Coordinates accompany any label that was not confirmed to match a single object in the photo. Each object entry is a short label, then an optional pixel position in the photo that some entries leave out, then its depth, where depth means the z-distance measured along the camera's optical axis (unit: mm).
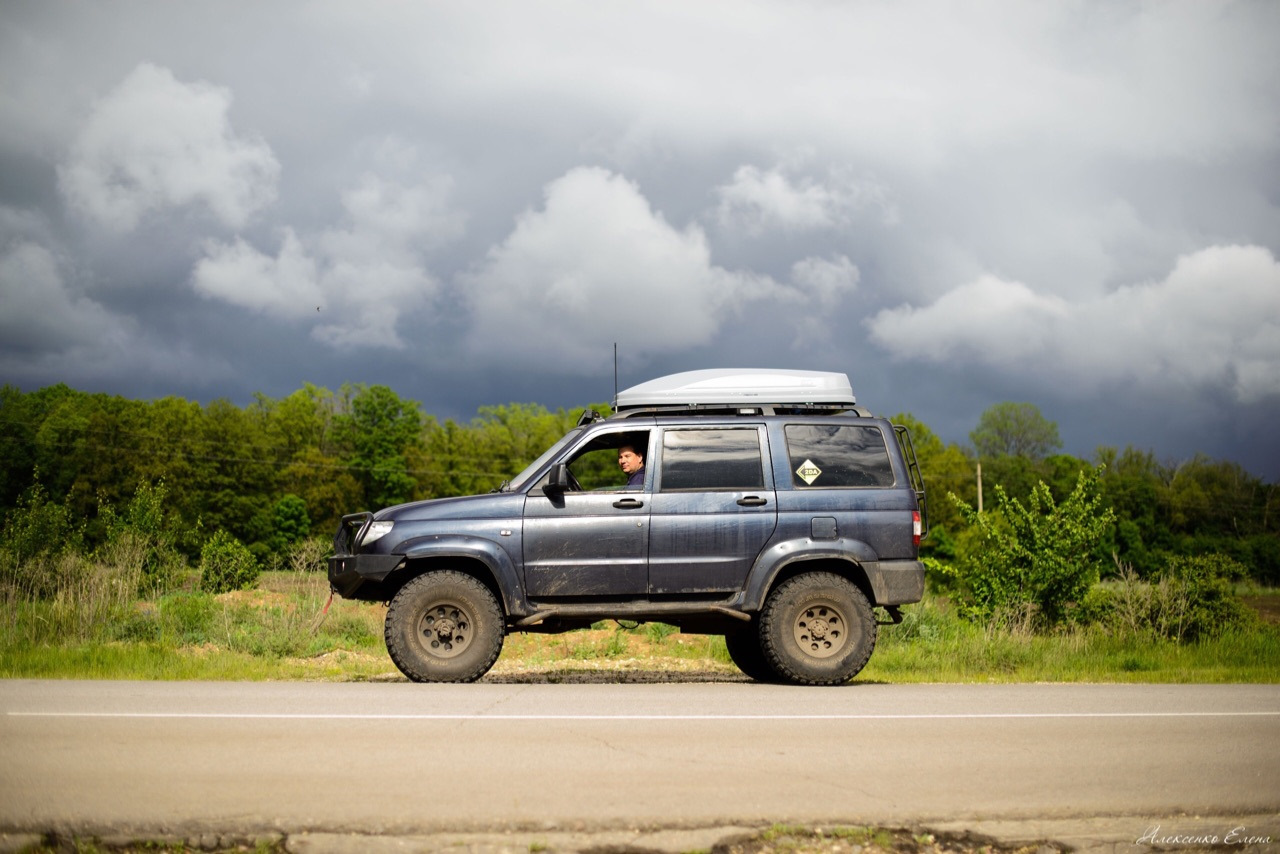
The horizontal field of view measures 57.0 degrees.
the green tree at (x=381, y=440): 96688
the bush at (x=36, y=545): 16031
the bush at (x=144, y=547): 16078
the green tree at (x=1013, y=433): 103812
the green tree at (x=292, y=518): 88625
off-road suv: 10047
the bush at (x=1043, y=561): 18141
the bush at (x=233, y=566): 26431
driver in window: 10776
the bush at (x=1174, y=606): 17078
